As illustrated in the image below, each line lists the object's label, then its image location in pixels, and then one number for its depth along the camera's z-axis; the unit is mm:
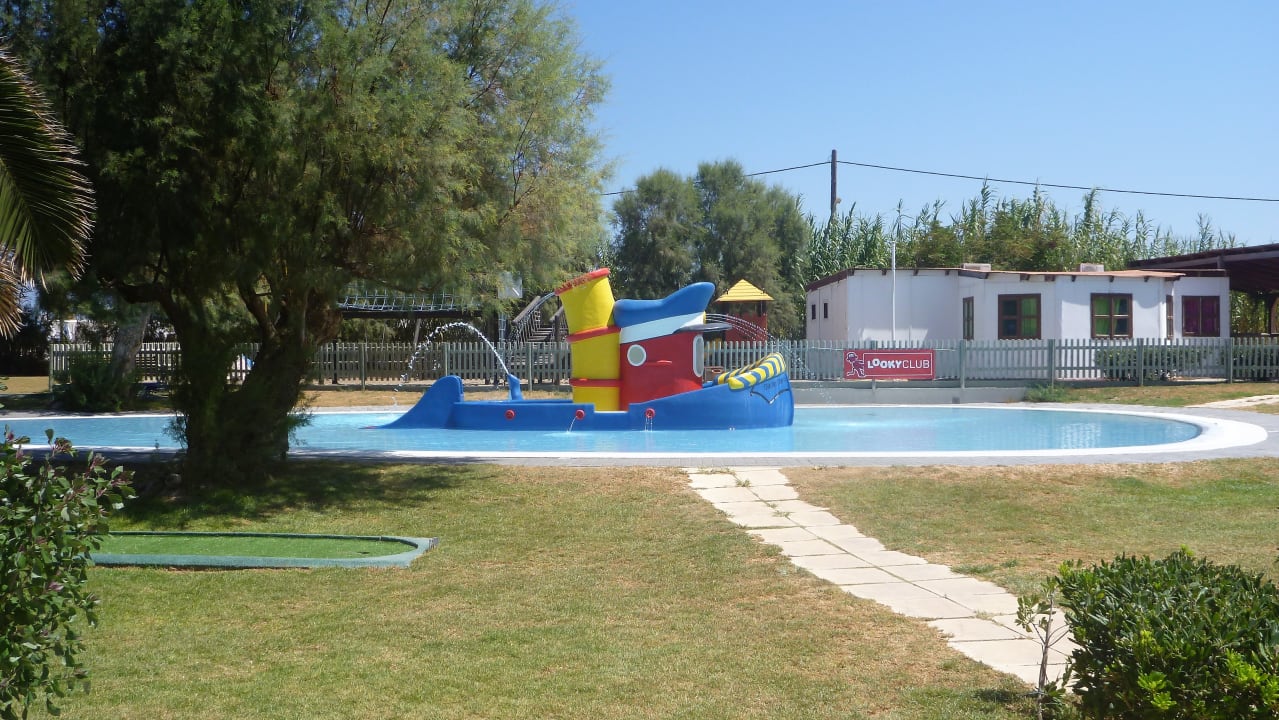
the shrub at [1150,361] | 28516
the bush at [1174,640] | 3527
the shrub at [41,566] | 3371
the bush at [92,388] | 24844
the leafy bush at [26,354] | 37719
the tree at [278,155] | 10086
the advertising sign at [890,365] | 27984
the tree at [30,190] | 6750
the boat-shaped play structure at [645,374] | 18750
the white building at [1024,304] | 30844
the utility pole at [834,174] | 54469
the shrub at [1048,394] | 26281
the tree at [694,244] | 51156
